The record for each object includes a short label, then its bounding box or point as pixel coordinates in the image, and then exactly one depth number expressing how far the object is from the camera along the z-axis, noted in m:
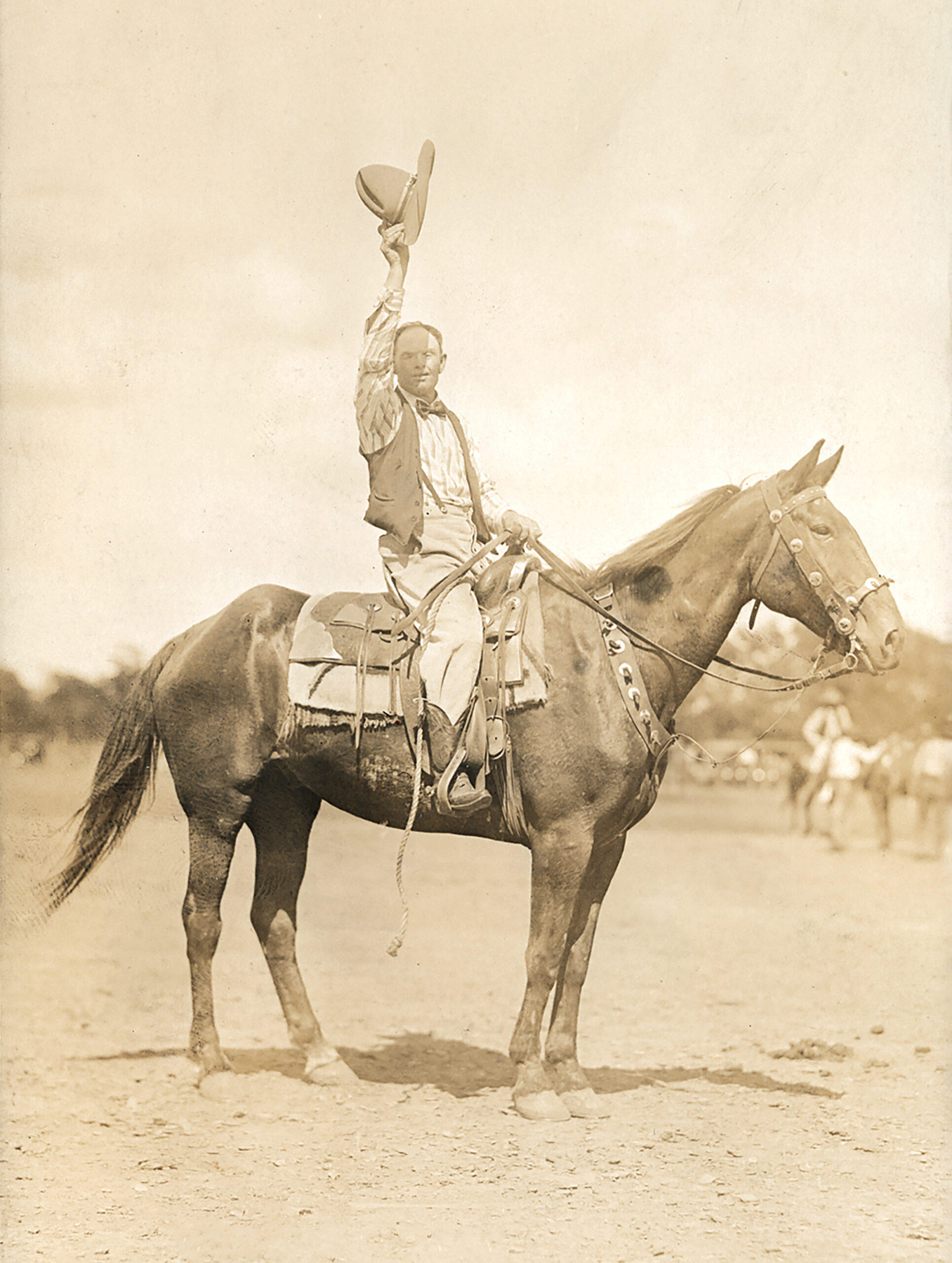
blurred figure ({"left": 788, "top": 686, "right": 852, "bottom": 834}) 11.32
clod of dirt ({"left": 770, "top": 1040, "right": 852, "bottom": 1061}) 5.59
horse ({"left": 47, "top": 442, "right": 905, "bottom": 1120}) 4.46
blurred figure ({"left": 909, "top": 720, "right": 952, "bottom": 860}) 8.95
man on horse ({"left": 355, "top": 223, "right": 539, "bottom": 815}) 4.53
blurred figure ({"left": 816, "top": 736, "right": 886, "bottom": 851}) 11.02
